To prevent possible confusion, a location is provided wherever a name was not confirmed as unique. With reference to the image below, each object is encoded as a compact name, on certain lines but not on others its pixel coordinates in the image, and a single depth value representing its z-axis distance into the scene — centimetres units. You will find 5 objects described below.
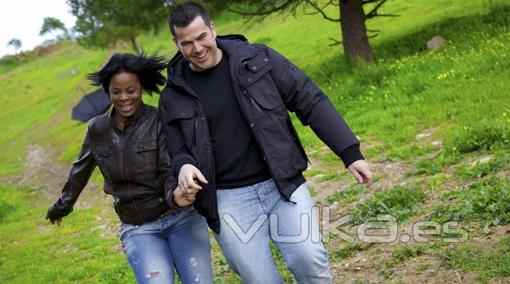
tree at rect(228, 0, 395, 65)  1553
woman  455
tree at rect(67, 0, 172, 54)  1730
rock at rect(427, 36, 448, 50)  1488
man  409
